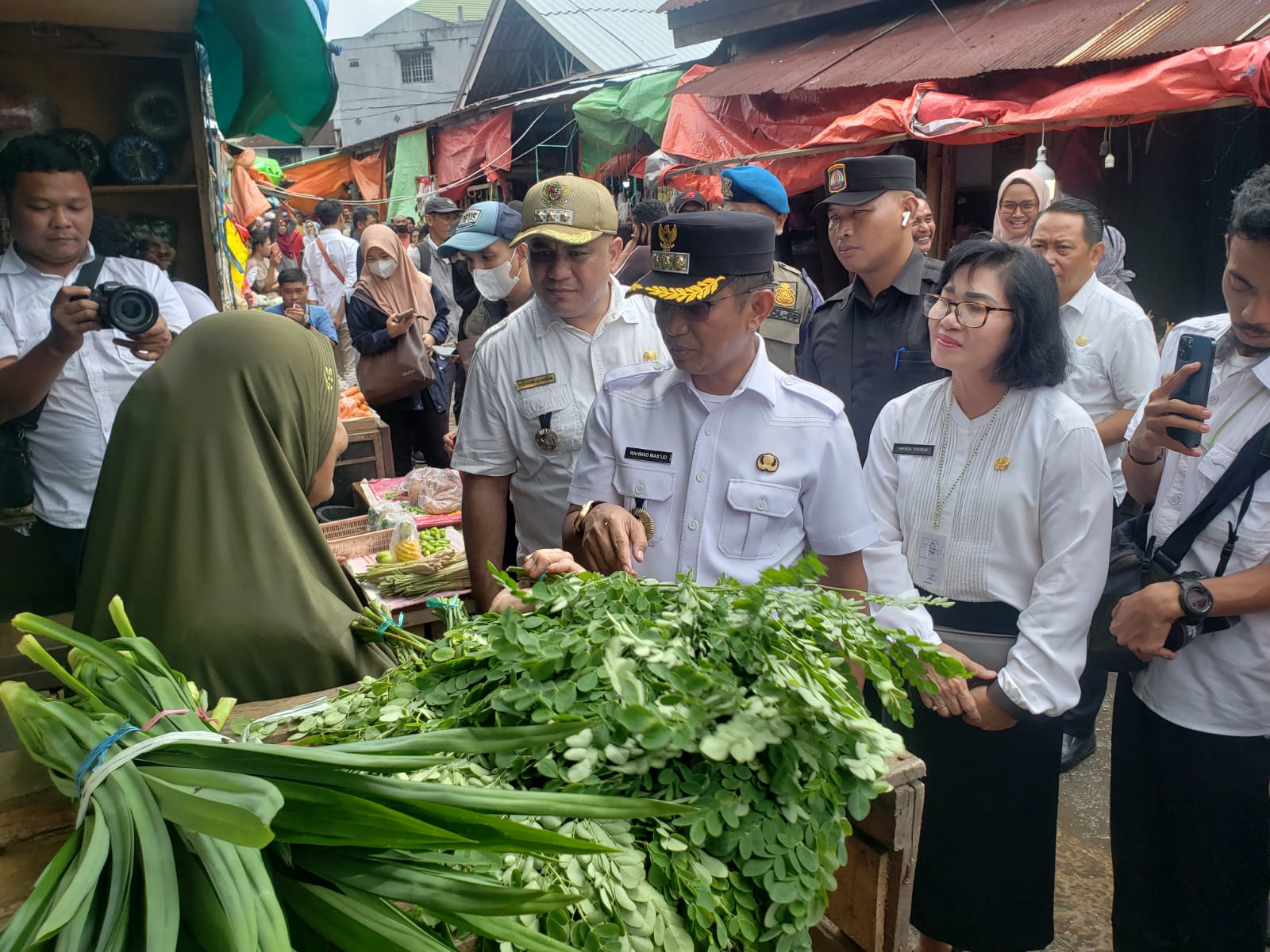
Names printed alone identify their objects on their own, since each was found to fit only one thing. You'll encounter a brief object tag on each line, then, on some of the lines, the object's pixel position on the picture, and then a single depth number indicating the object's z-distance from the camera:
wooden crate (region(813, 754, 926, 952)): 1.36
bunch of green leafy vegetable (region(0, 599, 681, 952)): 0.87
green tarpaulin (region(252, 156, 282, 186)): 13.37
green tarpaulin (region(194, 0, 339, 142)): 3.01
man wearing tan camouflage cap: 2.81
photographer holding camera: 2.86
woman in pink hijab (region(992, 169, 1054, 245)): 4.21
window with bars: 38.09
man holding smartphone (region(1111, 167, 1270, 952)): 2.14
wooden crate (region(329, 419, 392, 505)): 5.16
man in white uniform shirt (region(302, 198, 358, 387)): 9.30
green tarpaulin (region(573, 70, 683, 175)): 9.55
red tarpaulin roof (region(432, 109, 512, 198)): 14.20
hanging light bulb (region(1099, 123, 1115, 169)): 5.30
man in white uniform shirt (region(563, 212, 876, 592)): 2.09
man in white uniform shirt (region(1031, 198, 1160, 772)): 3.40
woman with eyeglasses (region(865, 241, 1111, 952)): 2.21
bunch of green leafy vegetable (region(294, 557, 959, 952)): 1.03
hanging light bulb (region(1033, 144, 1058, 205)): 4.37
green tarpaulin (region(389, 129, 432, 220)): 16.28
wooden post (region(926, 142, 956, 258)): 7.09
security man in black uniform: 3.25
